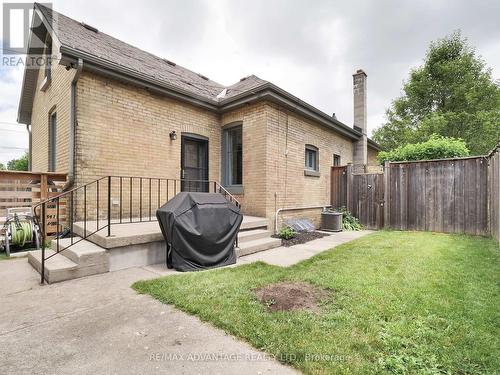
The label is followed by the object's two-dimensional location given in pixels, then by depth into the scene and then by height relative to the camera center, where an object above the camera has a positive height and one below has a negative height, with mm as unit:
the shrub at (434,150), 8203 +1189
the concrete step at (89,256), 3600 -971
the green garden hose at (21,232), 4921 -857
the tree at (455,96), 16281 +5990
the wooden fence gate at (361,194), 8305 -252
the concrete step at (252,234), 5387 -1033
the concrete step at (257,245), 4930 -1184
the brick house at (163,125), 5273 +1590
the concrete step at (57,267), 3340 -1073
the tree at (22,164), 25484 +2398
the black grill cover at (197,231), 3879 -683
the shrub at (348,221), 8391 -1140
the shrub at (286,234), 6336 -1151
